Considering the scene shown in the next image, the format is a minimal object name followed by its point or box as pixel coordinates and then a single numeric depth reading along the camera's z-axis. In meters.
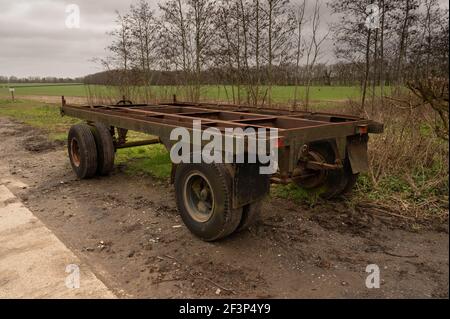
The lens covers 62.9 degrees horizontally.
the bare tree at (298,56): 9.35
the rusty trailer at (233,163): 3.29
